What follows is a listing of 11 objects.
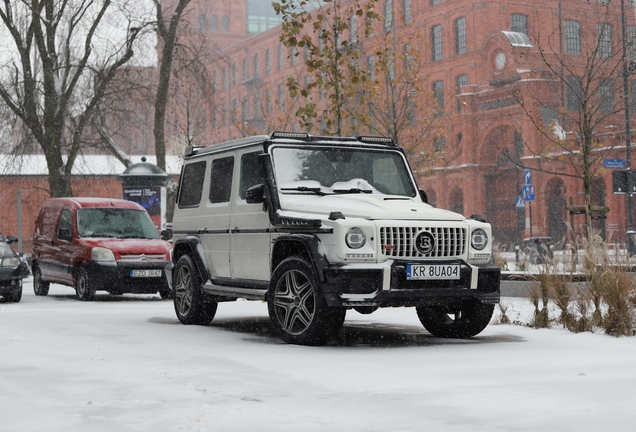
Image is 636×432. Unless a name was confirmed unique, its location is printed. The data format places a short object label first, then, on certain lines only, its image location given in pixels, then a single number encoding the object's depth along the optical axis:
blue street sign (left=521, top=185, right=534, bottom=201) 33.25
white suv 10.09
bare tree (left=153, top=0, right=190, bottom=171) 31.41
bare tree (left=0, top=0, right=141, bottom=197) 31.16
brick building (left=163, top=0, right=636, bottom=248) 54.91
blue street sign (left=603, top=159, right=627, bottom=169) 26.66
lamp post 25.05
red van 18.47
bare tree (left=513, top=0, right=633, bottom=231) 52.50
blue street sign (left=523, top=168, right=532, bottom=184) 32.06
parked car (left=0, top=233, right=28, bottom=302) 17.81
